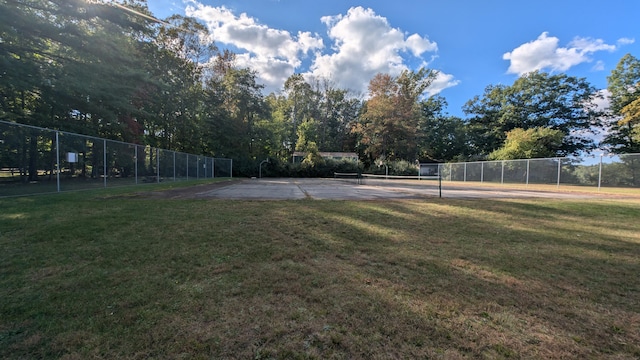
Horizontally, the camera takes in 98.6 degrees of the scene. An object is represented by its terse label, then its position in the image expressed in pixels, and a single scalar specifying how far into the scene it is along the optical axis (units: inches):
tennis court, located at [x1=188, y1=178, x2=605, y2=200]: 379.9
